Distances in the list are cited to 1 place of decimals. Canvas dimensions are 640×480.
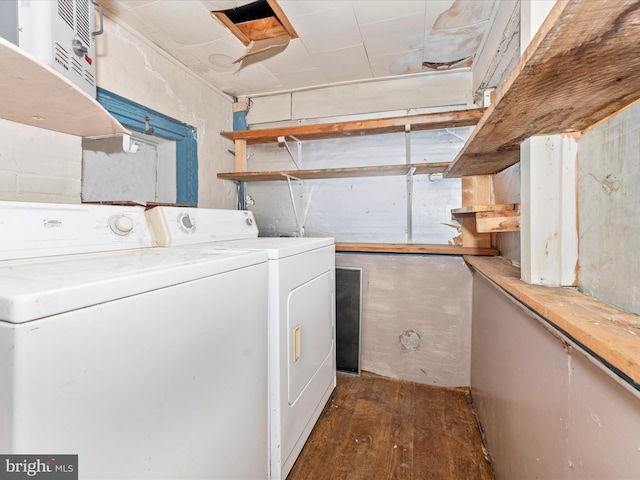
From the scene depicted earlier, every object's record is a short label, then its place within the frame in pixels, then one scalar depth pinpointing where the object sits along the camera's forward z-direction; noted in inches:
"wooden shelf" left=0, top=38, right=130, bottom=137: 35.1
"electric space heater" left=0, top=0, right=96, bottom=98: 37.5
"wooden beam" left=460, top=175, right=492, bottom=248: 78.3
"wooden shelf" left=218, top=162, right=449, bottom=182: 80.0
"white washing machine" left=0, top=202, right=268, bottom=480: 19.7
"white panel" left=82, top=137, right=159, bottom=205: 67.1
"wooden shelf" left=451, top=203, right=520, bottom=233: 48.9
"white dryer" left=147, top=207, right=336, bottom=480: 48.4
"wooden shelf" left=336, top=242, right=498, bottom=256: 76.9
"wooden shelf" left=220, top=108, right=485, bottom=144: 79.1
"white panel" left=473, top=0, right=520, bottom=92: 54.4
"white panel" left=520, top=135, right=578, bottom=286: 35.9
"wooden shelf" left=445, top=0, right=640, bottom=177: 17.9
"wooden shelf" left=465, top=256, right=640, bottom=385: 19.1
